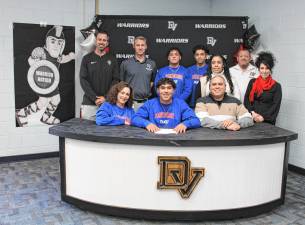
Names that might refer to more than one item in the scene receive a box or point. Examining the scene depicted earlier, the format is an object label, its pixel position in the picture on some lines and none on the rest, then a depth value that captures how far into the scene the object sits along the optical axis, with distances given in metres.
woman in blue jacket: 3.01
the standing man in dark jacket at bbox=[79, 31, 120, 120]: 4.09
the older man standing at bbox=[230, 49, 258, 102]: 4.02
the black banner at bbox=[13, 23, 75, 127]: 4.34
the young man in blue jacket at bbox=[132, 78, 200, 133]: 2.96
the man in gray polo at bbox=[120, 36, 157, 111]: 3.96
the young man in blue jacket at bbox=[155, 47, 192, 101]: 4.01
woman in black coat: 3.59
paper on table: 2.75
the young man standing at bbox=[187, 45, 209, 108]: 3.90
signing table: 2.59
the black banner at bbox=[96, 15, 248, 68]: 4.52
